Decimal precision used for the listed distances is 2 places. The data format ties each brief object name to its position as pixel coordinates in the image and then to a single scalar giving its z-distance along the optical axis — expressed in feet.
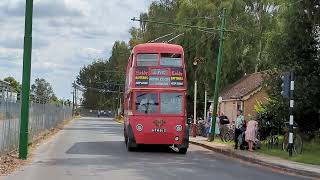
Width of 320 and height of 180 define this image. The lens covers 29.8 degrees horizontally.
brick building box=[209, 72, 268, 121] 158.92
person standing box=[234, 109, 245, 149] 91.71
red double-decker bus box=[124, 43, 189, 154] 83.87
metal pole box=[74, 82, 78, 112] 489.13
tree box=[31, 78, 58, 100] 611.96
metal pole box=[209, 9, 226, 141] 112.57
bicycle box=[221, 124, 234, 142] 116.26
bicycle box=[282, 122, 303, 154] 84.28
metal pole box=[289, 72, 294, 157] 76.79
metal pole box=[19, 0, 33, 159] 64.69
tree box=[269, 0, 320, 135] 93.56
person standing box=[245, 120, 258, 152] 87.71
